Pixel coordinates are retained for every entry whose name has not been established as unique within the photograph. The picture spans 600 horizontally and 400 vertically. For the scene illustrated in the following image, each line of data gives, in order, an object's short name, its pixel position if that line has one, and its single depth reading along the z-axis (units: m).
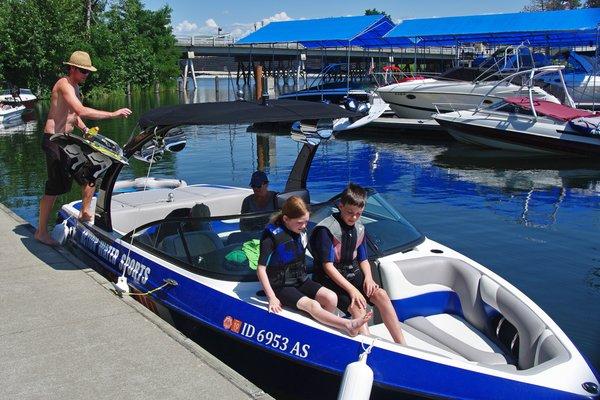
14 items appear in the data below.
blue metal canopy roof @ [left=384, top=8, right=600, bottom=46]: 24.30
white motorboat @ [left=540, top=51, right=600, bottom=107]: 27.23
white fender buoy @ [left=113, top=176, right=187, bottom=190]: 9.40
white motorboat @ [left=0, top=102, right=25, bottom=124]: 28.50
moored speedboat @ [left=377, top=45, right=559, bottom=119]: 23.08
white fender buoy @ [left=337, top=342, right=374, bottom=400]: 3.50
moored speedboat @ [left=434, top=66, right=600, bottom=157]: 17.39
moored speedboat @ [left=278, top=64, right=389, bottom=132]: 24.08
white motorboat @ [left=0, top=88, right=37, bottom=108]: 30.97
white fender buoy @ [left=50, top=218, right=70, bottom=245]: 7.04
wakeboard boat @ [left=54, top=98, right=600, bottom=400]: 3.88
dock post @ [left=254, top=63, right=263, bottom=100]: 26.43
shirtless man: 6.50
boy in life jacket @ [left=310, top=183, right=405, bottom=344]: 4.50
